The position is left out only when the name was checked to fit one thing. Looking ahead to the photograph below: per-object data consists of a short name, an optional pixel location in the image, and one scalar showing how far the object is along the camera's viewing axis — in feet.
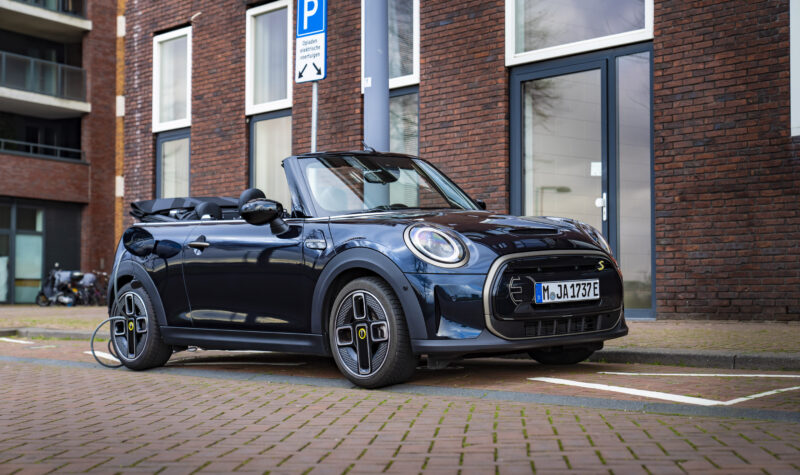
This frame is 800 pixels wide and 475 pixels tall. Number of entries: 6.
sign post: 29.89
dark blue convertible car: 18.30
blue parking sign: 30.14
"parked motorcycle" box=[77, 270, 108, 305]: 84.64
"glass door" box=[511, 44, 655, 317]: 36.45
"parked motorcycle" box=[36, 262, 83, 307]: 84.84
